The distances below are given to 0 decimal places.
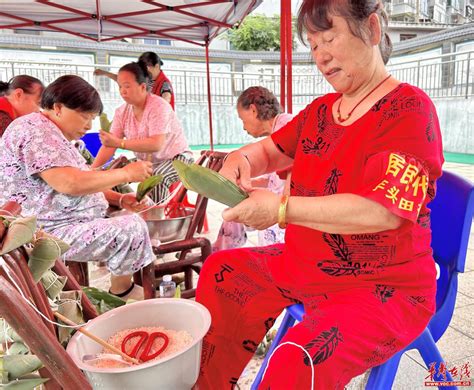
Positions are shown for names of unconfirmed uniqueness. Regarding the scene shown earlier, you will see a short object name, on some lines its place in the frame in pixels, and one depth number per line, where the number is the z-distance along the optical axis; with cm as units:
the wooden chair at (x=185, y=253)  211
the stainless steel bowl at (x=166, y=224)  225
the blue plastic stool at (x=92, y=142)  470
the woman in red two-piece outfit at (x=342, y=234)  87
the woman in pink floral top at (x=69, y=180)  176
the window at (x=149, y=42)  1530
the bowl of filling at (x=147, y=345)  73
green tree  1653
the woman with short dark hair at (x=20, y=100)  291
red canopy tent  387
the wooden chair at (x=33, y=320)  58
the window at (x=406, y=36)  1742
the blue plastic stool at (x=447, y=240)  117
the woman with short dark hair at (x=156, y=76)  344
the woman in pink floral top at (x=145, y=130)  280
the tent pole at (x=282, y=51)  257
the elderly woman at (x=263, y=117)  213
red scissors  85
